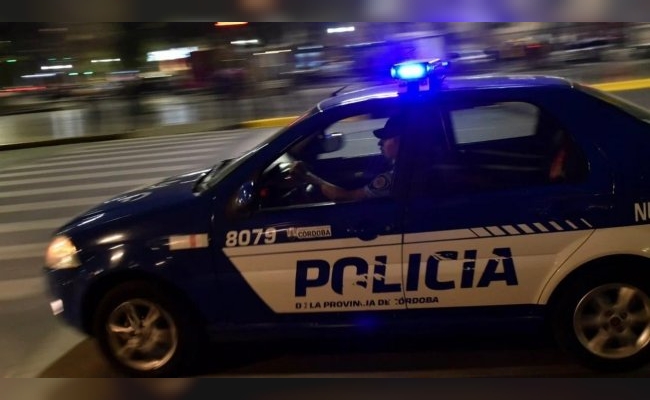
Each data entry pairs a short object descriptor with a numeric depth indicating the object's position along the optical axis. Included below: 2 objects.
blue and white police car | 3.39
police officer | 3.54
